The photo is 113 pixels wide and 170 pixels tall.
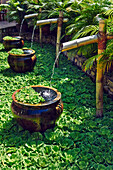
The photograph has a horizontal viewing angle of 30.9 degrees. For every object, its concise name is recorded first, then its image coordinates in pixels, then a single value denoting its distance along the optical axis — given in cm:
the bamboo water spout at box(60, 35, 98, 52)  400
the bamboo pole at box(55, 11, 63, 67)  728
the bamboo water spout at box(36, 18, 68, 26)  639
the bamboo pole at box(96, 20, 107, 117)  418
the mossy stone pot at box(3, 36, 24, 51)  928
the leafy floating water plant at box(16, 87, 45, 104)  402
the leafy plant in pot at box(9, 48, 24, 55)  709
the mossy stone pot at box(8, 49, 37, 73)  697
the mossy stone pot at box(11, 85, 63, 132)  390
